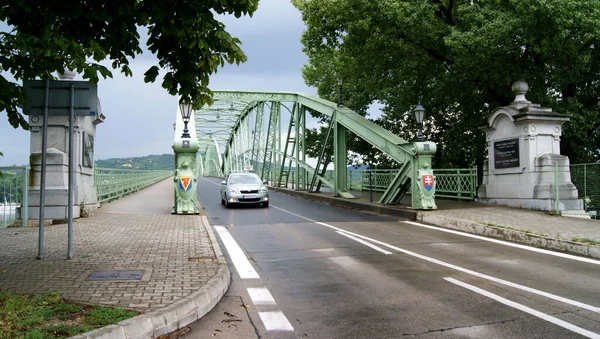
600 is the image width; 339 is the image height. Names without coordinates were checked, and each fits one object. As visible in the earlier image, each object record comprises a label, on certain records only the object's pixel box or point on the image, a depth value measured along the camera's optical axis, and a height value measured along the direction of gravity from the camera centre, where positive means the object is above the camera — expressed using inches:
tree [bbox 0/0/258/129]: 187.3 +74.1
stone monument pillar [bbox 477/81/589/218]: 508.4 +26.7
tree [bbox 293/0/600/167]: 533.3 +178.2
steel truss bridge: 574.3 +80.7
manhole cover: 216.4 -47.5
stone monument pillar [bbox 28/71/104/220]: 428.1 +13.8
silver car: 715.4 -18.3
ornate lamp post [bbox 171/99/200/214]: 554.6 +8.3
